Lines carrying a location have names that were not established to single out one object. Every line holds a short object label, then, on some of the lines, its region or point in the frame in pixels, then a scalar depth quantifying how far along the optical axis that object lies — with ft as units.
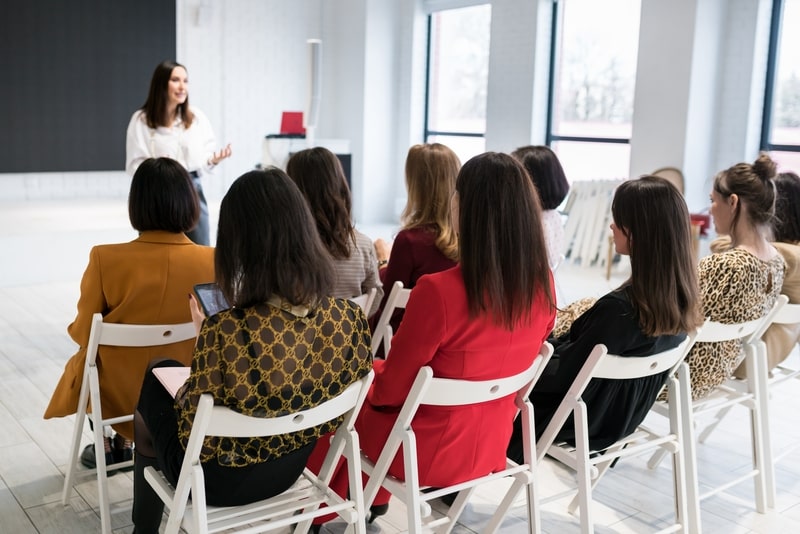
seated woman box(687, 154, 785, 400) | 8.11
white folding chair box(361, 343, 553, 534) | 6.04
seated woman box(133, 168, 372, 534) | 5.32
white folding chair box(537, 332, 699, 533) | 6.86
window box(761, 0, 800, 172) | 20.68
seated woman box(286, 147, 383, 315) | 8.37
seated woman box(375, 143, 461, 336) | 8.99
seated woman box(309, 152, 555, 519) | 6.04
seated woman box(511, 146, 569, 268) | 10.64
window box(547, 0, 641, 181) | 24.91
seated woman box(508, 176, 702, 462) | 6.86
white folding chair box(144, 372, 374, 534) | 5.29
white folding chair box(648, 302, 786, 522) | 8.57
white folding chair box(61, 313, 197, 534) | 7.29
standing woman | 13.41
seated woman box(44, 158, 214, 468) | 7.70
